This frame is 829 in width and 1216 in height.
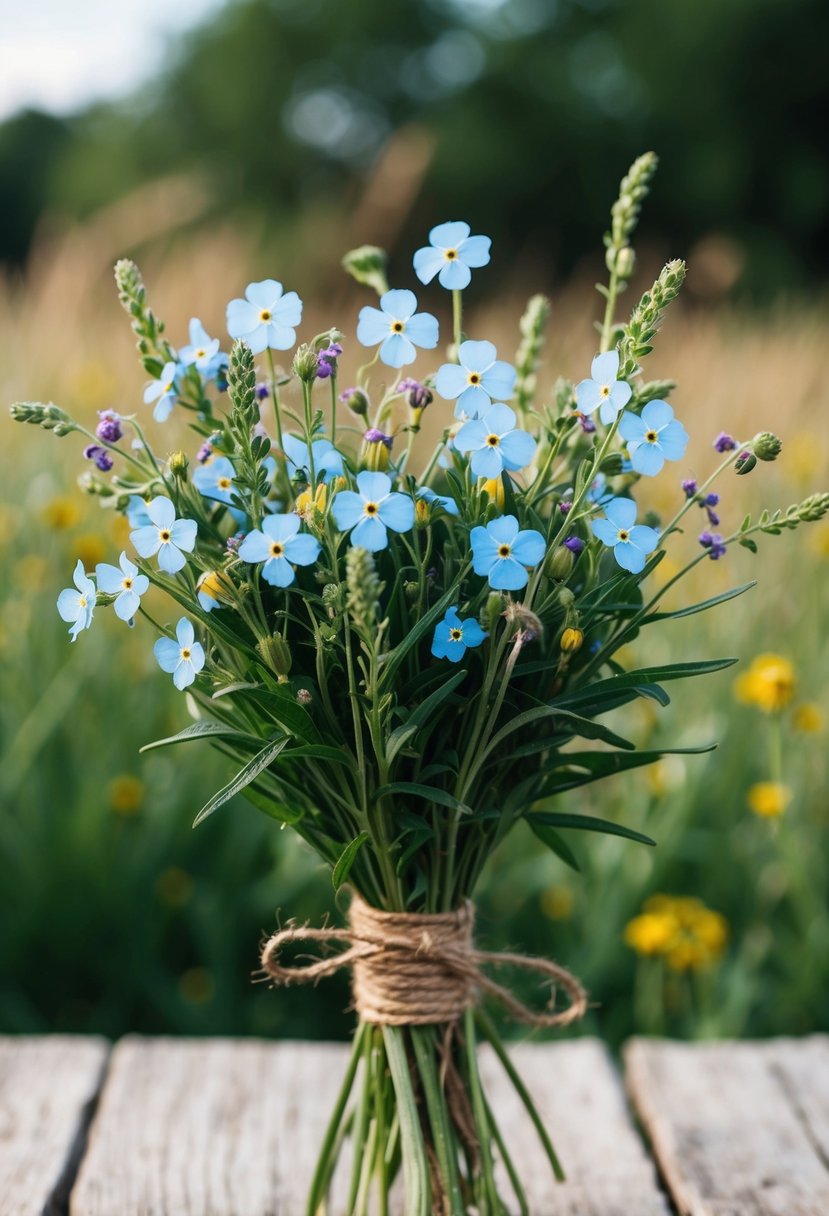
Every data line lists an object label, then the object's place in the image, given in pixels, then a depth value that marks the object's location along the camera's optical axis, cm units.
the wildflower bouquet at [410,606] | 70
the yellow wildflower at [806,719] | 176
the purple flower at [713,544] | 78
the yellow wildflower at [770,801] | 157
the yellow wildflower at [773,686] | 145
